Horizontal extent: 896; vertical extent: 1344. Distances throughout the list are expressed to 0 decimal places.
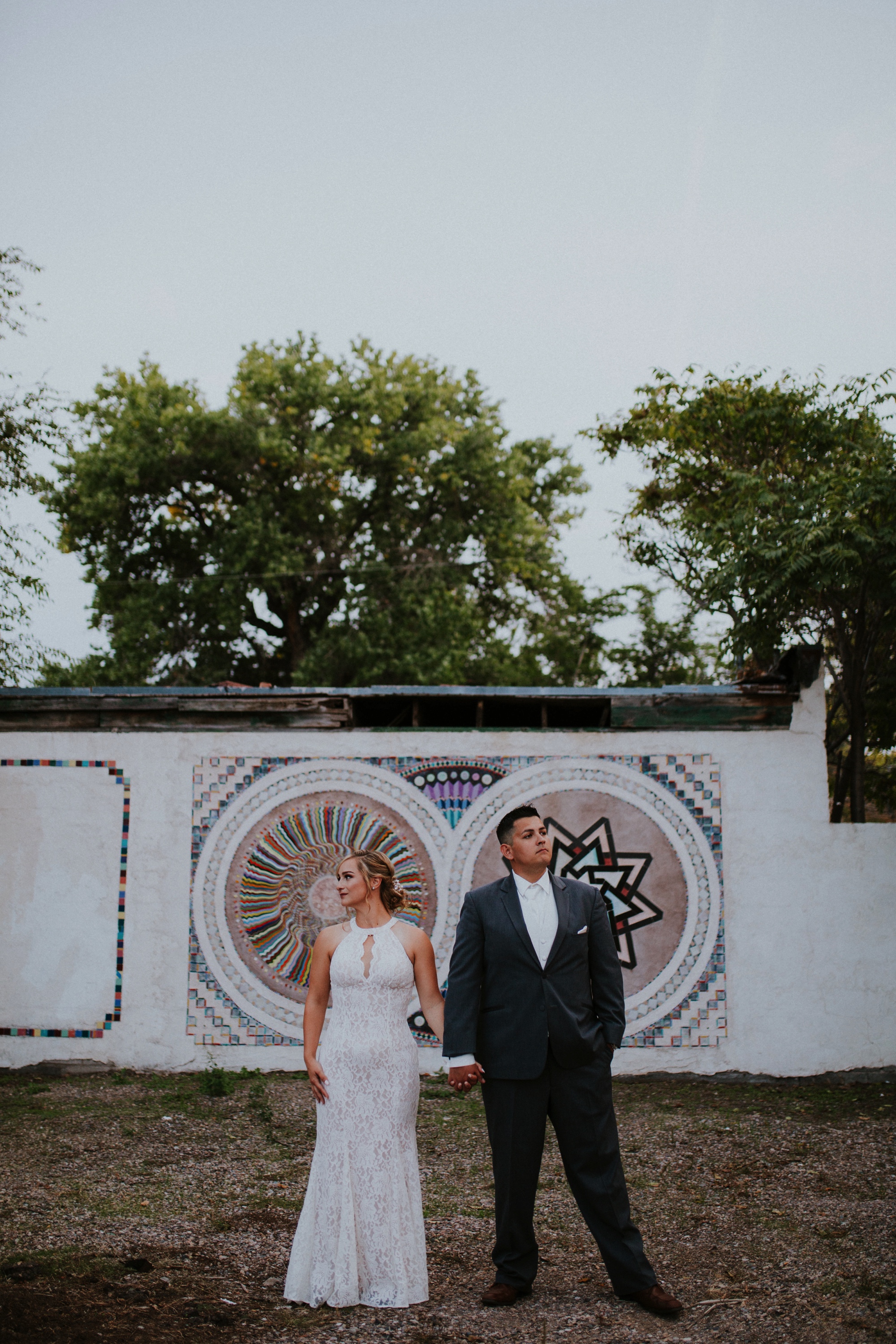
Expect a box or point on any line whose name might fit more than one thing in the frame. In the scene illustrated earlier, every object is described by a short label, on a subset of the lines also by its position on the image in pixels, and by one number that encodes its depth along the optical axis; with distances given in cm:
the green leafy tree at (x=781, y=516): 905
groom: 389
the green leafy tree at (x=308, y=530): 1994
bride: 383
